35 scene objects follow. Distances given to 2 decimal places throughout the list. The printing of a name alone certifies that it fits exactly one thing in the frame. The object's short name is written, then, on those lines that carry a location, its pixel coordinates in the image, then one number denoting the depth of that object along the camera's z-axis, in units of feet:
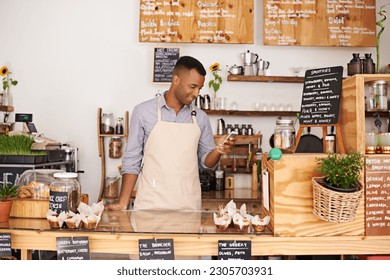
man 8.96
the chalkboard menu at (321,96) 6.29
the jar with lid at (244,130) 15.39
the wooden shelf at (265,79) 15.15
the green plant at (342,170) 5.32
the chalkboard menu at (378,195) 5.84
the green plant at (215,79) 15.25
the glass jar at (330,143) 6.30
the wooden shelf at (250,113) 15.17
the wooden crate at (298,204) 5.78
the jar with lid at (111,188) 15.19
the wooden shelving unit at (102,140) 15.38
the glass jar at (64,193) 6.21
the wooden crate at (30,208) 6.68
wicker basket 5.26
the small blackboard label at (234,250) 5.52
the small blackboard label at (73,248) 5.60
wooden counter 5.64
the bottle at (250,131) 15.37
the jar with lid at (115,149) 15.53
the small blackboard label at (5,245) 5.70
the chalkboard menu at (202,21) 15.33
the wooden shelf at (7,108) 15.23
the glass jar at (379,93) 6.25
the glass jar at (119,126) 15.43
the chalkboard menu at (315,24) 15.26
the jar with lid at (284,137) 6.36
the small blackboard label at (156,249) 5.49
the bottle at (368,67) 6.72
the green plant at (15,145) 11.79
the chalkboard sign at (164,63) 15.47
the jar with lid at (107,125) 15.44
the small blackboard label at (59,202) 6.20
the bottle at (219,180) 15.08
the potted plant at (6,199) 6.40
